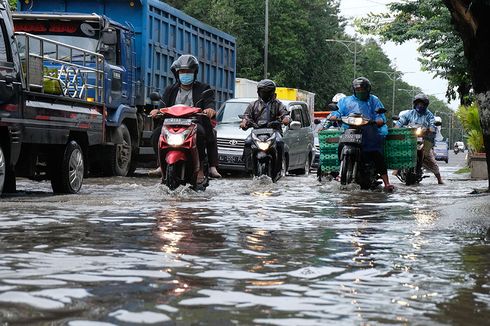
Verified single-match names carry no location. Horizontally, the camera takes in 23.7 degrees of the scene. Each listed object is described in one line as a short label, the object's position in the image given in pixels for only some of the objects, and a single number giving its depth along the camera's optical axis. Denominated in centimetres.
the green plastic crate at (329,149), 1888
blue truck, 2235
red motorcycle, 1494
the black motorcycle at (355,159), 1744
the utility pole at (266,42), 5978
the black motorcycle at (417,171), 2053
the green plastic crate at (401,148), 1833
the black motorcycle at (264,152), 1820
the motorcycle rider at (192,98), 1559
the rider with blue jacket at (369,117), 1789
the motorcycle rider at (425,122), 2158
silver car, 2495
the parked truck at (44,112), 1372
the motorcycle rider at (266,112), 1855
